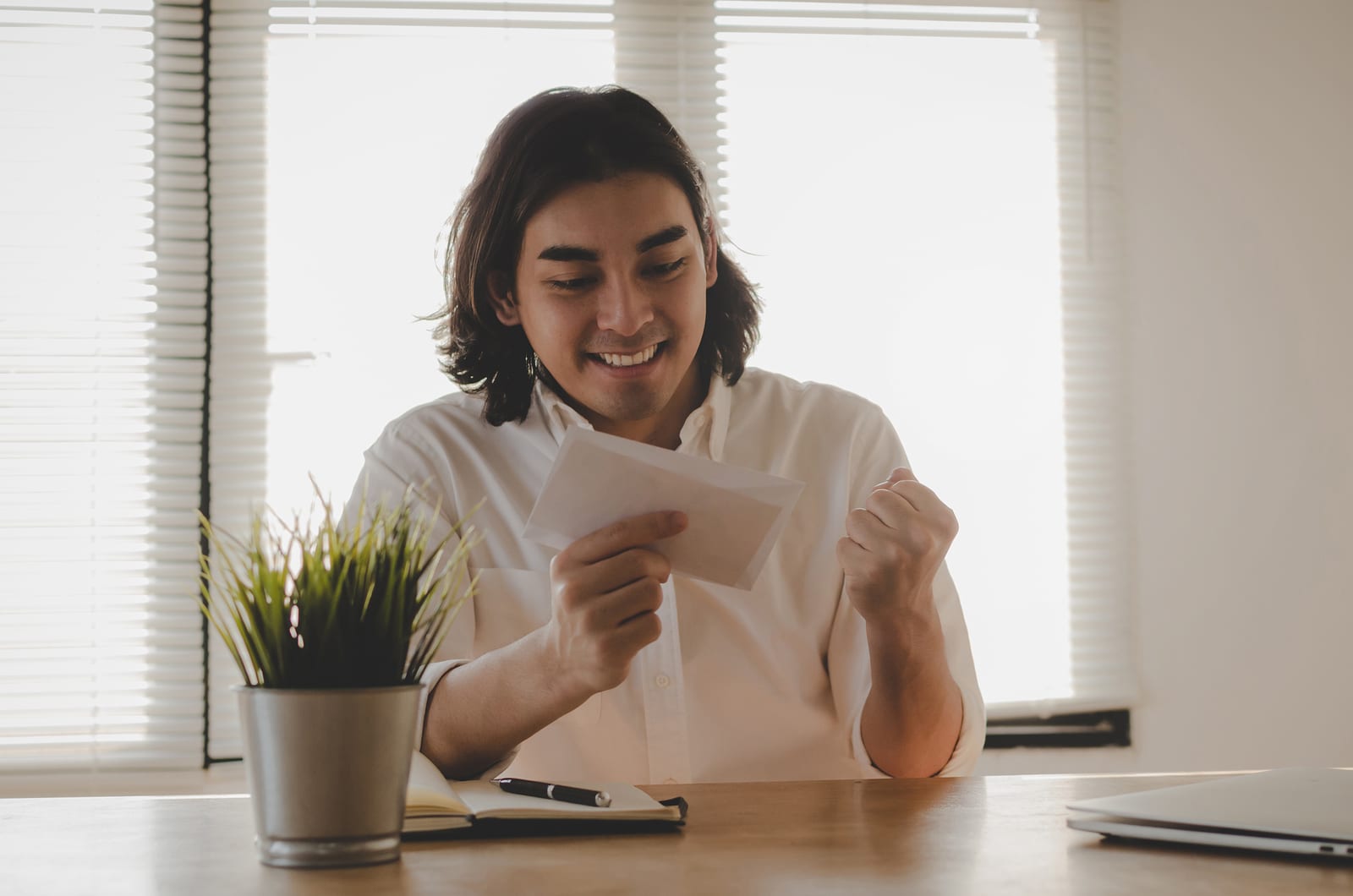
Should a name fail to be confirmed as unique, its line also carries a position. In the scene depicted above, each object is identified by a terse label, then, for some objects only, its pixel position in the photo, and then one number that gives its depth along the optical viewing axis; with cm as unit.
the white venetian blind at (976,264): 276
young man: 137
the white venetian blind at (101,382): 250
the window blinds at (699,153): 261
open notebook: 84
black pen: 88
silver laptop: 75
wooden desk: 70
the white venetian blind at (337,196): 260
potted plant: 71
